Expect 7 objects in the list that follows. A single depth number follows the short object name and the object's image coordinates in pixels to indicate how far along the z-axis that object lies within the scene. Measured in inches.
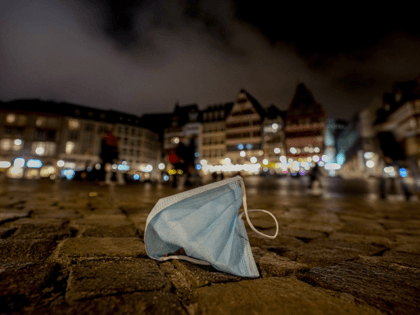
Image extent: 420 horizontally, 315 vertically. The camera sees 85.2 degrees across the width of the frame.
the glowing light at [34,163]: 1335.8
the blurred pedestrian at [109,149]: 410.3
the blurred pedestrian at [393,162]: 285.7
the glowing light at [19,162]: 1316.4
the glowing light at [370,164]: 1329.6
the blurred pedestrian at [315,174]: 388.2
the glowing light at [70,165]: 1430.9
